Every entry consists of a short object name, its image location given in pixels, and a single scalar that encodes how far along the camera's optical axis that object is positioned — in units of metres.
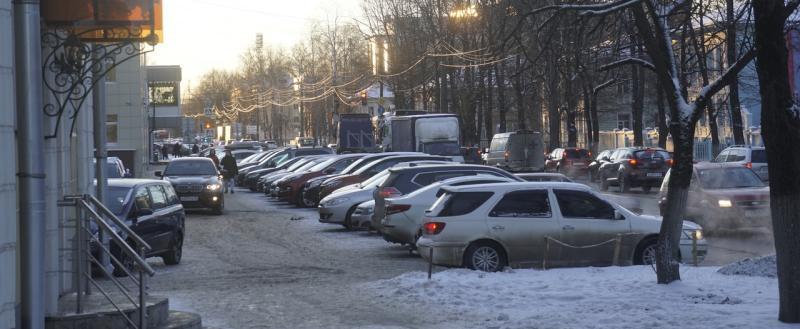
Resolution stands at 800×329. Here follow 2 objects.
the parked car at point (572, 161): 53.87
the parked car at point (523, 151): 51.09
